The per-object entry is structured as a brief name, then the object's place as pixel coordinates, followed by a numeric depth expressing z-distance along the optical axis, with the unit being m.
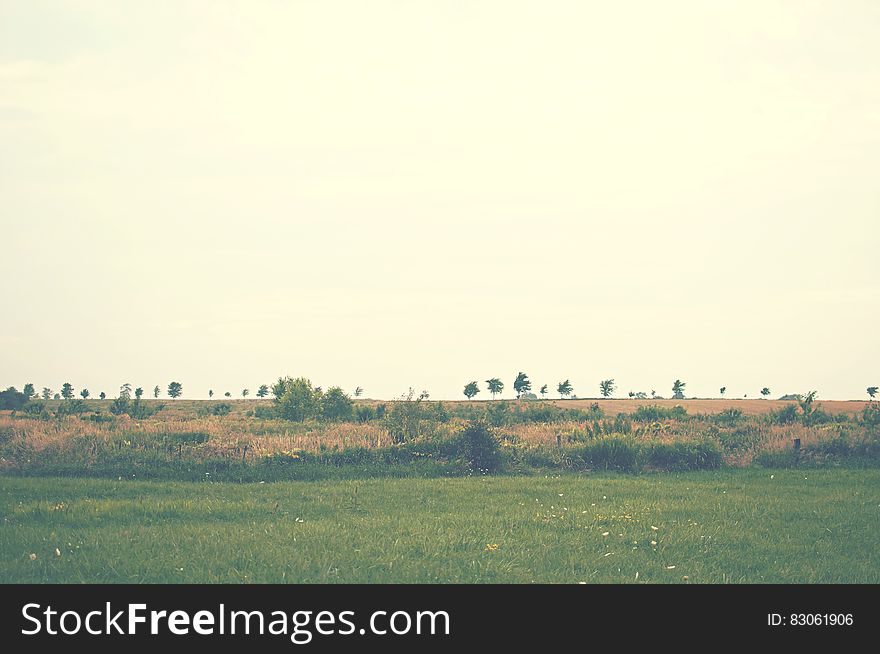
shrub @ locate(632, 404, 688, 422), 56.06
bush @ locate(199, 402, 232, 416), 78.77
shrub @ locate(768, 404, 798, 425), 50.90
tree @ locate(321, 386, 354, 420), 67.31
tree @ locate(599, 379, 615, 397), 165.70
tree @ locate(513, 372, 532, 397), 142.25
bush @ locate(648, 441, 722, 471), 31.62
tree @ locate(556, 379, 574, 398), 172.38
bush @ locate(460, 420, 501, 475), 29.44
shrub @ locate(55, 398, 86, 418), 64.36
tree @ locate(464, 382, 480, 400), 145.75
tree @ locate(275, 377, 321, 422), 69.97
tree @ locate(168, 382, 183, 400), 176.38
